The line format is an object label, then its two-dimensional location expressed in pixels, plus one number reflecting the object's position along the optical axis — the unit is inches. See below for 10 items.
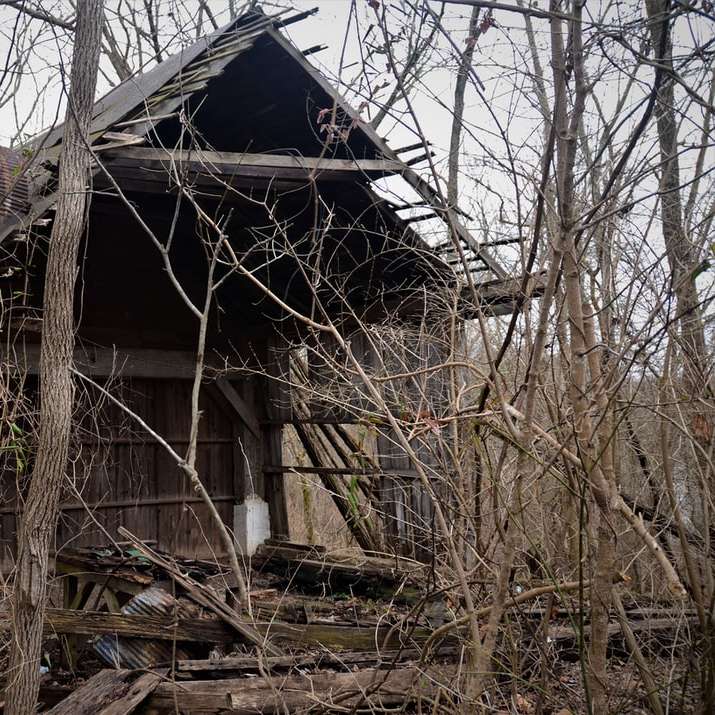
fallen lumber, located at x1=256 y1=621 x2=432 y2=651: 229.5
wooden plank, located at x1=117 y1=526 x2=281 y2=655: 143.1
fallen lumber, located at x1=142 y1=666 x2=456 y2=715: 185.6
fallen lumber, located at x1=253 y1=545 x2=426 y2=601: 292.2
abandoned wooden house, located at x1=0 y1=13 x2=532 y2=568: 273.6
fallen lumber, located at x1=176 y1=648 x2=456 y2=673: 201.3
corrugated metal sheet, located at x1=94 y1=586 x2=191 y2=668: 223.0
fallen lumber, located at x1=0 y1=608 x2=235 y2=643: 218.4
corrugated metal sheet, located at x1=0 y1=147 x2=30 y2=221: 247.0
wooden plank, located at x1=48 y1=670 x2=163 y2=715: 183.0
